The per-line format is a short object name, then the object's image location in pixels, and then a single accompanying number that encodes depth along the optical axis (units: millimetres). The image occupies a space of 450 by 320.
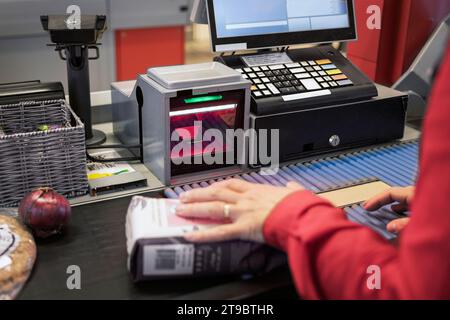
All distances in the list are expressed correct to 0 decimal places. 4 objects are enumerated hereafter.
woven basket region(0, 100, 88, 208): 1041
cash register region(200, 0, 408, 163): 1280
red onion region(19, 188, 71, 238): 944
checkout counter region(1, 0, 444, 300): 852
